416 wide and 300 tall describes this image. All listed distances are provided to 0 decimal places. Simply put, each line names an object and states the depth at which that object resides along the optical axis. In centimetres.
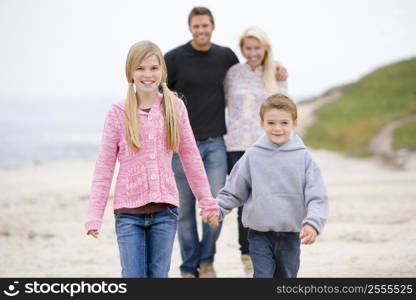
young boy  809
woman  1147
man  1133
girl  777
